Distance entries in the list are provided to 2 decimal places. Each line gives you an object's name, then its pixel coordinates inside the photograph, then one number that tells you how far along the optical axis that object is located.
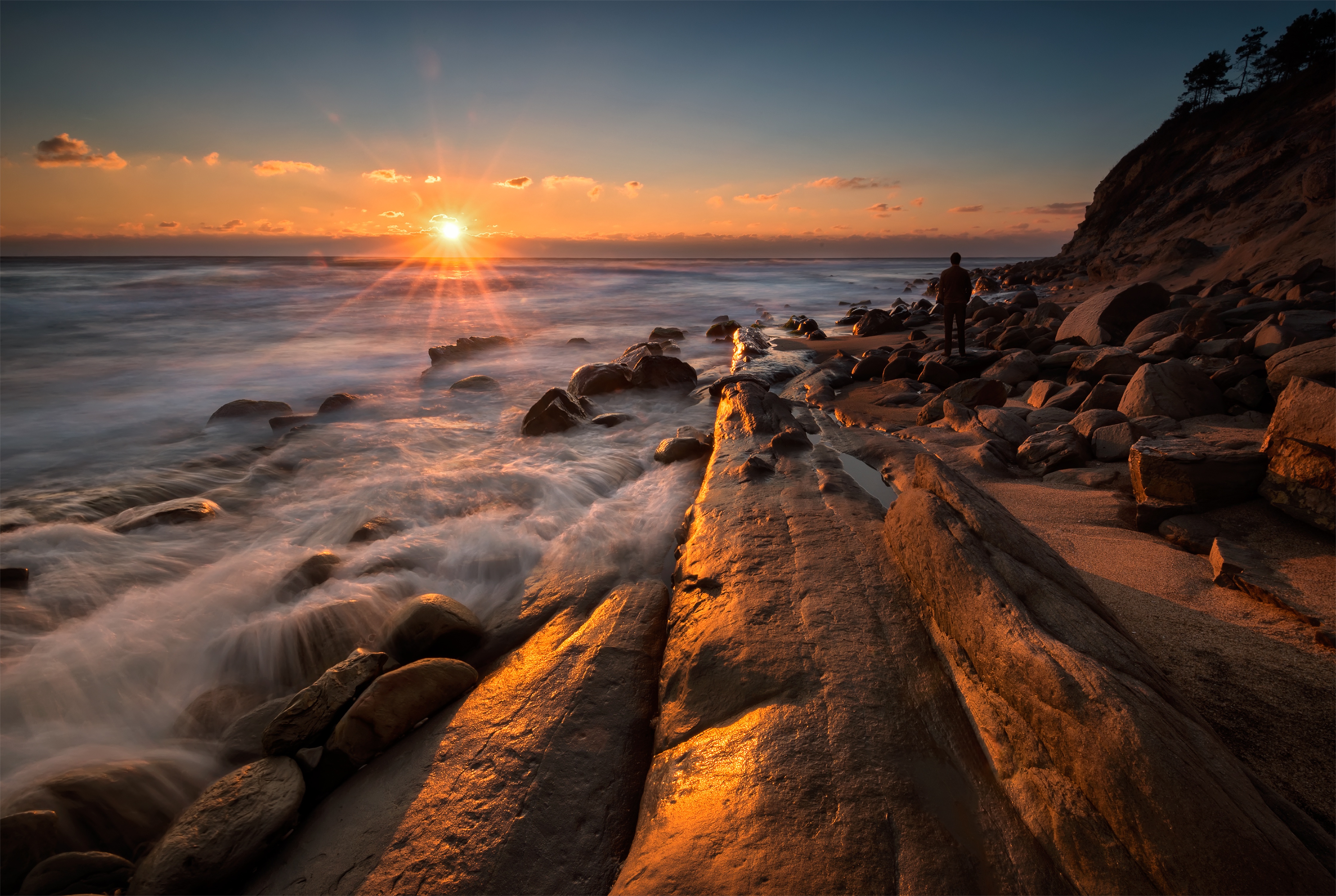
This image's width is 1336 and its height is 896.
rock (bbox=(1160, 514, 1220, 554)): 3.12
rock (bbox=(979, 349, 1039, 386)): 7.06
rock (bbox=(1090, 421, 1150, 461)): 4.28
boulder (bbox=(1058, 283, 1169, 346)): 7.90
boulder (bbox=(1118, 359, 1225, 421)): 4.66
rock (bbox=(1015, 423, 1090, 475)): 4.41
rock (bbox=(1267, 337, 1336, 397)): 3.86
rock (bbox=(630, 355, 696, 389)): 9.48
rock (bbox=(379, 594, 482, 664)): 2.98
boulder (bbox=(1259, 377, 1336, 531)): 2.89
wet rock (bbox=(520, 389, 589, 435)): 7.40
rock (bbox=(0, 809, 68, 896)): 1.99
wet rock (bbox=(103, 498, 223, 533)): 4.87
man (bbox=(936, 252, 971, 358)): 8.90
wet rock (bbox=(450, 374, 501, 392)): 10.23
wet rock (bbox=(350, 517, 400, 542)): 4.56
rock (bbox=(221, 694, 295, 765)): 2.65
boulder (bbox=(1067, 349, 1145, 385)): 5.83
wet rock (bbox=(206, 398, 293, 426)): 8.34
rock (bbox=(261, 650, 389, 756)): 2.41
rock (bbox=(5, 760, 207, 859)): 2.23
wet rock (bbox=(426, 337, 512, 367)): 13.00
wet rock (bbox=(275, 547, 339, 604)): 3.86
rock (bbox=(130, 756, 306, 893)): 1.94
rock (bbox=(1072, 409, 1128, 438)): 4.59
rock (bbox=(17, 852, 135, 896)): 1.93
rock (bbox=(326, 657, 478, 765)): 2.36
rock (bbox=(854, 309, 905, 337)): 15.00
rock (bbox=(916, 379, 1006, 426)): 6.42
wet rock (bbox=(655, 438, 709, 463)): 5.85
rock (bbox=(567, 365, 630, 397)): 9.19
